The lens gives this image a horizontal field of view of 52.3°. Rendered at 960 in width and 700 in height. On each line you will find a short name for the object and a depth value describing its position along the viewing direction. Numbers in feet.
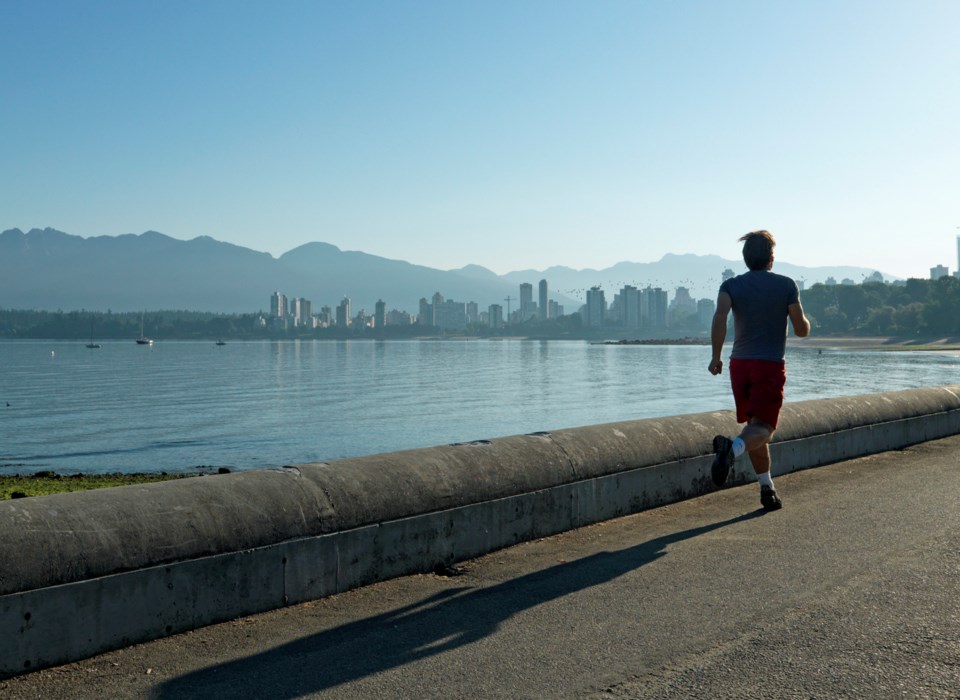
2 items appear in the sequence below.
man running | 22.30
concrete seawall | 12.87
